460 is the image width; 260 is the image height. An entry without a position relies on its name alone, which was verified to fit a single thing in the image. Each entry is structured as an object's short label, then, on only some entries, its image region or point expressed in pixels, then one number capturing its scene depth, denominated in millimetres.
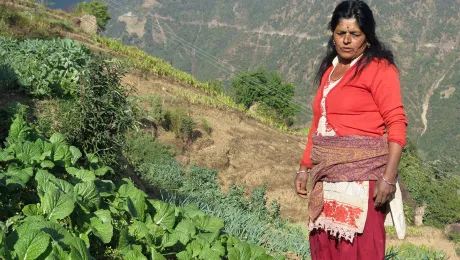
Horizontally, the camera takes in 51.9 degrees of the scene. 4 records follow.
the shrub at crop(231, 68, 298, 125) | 28938
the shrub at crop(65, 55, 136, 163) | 4484
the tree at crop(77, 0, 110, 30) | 31581
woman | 2084
